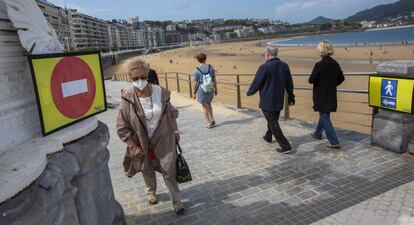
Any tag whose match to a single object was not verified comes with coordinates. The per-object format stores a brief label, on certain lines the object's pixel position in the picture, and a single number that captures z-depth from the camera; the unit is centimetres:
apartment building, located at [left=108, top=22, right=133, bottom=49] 15416
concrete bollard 431
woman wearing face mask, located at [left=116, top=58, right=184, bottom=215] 321
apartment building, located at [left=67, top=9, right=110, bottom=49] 11636
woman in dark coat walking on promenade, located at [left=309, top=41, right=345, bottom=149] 482
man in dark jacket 489
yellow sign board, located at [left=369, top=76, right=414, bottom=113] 426
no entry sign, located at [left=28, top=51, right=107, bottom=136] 207
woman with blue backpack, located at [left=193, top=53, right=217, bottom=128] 657
